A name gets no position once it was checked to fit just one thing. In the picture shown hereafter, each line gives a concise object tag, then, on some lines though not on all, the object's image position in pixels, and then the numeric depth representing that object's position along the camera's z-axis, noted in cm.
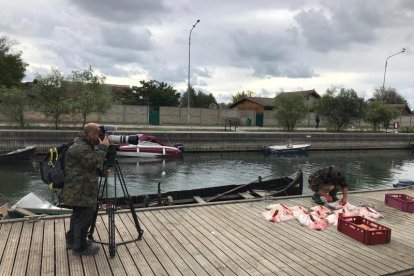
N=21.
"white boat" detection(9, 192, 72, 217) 863
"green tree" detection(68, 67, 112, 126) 3222
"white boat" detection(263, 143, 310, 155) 3388
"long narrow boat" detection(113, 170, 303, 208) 1045
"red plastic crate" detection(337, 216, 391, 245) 632
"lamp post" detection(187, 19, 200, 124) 4131
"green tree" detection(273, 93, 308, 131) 4391
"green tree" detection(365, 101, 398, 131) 5222
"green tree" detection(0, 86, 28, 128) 3028
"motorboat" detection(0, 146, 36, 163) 2264
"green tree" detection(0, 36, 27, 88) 4878
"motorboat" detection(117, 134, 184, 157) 2744
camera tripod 534
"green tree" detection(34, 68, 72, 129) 3169
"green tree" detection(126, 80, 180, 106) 5941
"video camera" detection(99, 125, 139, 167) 539
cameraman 497
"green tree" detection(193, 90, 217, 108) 7912
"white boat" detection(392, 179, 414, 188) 1274
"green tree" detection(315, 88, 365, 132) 4712
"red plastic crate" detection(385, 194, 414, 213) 859
